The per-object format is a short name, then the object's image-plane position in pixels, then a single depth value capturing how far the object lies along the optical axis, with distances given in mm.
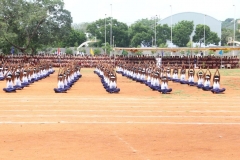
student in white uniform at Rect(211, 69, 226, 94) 28062
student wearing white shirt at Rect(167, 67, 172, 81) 41594
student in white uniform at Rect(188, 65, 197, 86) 34688
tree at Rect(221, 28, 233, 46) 118494
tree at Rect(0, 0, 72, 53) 59438
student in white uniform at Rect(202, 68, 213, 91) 30167
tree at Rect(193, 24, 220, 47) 101494
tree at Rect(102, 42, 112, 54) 92581
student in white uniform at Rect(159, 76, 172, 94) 27938
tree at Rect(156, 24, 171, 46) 103750
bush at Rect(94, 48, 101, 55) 95500
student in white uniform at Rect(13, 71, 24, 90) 30109
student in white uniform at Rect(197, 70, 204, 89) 31920
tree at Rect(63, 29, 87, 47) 109031
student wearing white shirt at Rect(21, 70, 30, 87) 32875
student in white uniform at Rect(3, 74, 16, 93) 27792
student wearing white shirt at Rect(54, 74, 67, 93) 28012
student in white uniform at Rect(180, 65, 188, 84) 36888
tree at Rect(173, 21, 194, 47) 102312
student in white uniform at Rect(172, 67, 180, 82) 39328
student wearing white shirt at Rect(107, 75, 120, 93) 28200
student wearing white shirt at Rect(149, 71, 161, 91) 30025
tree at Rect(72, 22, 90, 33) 179925
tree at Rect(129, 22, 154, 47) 103250
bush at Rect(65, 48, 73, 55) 93475
